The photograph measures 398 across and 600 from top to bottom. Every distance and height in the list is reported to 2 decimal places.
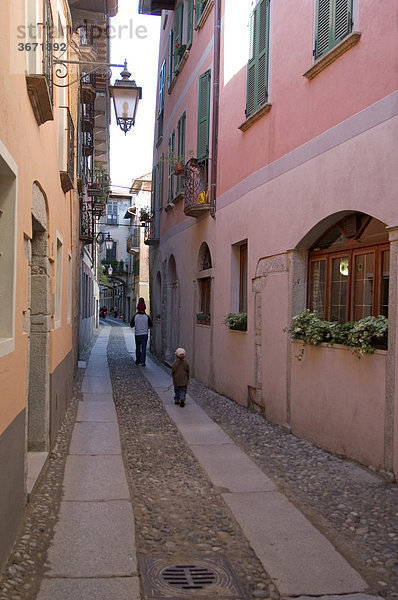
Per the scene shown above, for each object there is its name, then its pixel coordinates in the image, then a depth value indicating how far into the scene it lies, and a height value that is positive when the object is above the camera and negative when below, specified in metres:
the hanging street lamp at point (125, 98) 7.21 +2.43
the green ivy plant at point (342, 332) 5.99 -0.30
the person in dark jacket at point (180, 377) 10.09 -1.24
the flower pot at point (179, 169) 14.13 +3.10
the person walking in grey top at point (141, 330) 16.67 -0.76
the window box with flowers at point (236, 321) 10.40 -0.31
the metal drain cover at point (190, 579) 3.62 -1.72
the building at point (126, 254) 43.09 +4.08
